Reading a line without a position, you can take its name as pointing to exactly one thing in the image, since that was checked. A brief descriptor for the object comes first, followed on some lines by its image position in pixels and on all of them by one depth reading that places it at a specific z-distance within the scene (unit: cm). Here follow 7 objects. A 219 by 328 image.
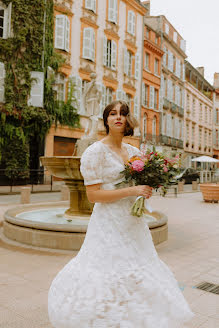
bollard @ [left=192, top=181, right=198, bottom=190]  1972
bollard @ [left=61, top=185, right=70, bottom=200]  1174
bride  190
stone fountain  493
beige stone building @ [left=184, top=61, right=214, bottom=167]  3759
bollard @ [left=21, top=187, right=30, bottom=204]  1056
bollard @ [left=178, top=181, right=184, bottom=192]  1789
